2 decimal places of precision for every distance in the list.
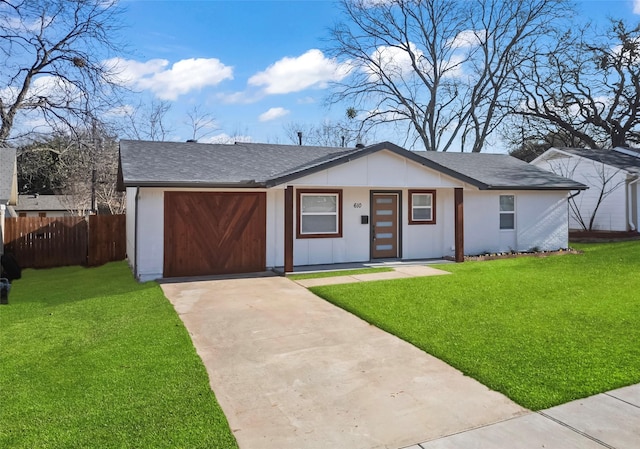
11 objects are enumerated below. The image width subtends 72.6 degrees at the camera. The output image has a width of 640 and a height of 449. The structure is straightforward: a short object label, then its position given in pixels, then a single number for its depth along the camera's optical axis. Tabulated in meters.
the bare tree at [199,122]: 30.94
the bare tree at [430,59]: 30.47
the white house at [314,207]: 10.47
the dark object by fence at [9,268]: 11.23
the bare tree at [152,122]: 28.66
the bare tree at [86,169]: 23.78
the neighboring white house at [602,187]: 18.58
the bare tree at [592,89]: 29.02
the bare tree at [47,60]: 17.92
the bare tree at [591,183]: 18.81
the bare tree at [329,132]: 31.72
